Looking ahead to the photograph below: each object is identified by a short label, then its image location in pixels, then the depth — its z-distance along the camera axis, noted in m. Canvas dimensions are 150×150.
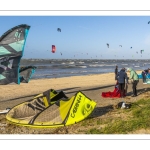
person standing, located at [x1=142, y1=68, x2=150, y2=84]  18.55
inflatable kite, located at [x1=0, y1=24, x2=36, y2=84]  9.27
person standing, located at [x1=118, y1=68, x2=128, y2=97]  13.54
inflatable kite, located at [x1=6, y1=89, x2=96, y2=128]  8.51
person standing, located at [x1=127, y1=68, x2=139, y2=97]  14.09
